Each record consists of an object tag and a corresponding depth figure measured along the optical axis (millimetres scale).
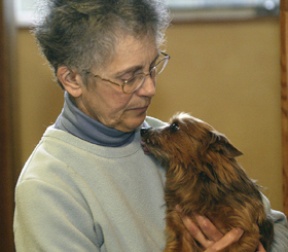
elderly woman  3057
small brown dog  3259
